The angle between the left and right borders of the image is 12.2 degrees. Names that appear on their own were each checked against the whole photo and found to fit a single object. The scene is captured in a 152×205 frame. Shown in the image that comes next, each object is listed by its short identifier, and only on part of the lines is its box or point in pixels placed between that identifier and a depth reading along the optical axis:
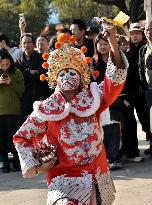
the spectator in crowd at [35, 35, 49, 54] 10.57
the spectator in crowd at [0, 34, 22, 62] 10.99
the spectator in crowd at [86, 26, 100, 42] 10.82
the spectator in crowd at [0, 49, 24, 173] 9.37
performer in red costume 5.03
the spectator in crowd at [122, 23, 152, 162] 9.41
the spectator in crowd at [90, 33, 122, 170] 8.82
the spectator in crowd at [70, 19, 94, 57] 10.16
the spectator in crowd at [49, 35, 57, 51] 9.74
